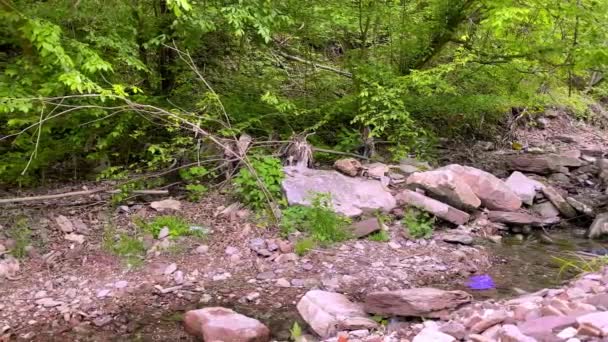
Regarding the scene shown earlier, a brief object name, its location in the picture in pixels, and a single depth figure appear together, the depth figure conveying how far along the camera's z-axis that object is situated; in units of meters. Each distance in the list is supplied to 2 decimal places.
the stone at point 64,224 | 6.38
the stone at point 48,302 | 5.12
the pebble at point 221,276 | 5.77
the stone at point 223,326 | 4.39
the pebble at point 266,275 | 5.75
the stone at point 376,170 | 7.94
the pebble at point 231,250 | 6.23
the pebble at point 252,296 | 5.32
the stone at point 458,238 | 6.66
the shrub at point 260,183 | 6.93
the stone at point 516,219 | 7.35
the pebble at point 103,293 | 5.34
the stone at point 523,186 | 8.07
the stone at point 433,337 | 3.36
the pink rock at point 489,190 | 7.70
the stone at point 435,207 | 7.09
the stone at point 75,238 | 6.26
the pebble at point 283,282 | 5.57
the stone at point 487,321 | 3.45
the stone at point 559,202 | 7.92
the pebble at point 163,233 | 6.42
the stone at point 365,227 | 6.64
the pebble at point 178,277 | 5.66
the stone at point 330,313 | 4.32
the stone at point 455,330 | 3.45
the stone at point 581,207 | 7.90
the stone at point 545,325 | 3.05
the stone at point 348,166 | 7.83
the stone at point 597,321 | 2.82
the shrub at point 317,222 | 6.52
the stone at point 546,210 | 7.86
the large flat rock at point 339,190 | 6.98
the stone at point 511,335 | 2.96
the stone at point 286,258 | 6.07
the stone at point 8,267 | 5.58
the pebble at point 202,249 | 6.26
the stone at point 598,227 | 7.13
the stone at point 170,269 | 5.81
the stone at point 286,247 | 6.24
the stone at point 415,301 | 4.32
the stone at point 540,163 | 9.62
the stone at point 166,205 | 7.02
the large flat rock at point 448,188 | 7.32
